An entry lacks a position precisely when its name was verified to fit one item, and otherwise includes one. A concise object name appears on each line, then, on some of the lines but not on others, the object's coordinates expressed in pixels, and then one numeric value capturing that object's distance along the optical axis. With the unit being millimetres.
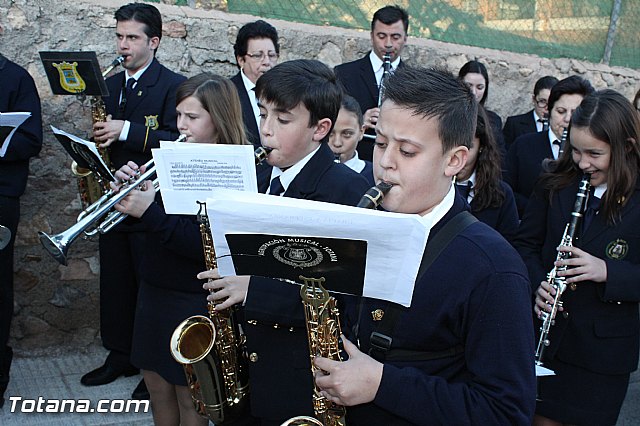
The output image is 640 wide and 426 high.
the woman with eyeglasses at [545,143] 5102
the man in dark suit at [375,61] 5695
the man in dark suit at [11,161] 4594
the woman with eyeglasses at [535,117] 6266
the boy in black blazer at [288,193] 2643
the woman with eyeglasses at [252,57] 5297
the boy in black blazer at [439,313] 1754
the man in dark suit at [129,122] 4879
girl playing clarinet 3262
